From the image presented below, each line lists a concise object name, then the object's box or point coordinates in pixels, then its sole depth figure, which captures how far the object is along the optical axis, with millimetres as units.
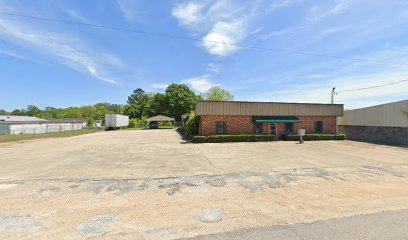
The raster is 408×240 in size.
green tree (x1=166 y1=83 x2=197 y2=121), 60094
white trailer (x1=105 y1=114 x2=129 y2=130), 45031
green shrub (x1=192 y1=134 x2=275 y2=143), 19203
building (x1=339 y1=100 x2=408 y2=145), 18781
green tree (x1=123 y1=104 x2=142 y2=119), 70125
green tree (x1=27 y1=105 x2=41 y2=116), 112362
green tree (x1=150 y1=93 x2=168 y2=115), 62688
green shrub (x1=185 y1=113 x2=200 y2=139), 22688
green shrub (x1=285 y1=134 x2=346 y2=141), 20688
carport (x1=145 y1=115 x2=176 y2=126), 48369
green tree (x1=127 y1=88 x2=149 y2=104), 96544
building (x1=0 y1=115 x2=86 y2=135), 37062
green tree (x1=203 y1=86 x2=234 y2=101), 66062
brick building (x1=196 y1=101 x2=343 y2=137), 20656
